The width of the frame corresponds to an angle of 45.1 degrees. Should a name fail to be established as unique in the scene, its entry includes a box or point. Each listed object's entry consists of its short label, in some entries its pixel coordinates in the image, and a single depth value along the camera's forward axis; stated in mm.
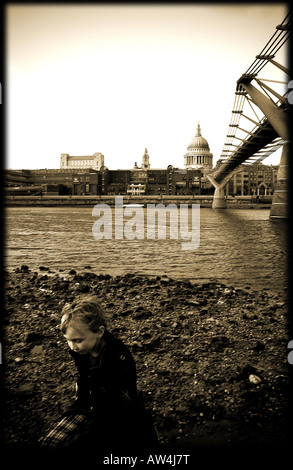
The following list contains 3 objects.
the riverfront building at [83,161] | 186000
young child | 1988
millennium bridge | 24344
